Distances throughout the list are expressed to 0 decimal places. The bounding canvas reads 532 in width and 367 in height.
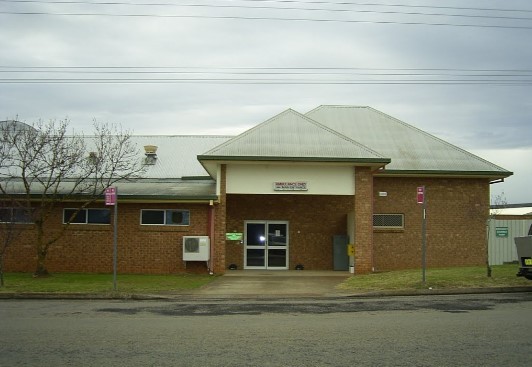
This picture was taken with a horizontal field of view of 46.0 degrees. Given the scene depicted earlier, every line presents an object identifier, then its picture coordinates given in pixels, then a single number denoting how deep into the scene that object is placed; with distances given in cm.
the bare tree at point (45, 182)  2148
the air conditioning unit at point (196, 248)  2283
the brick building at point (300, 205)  2309
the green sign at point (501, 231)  2418
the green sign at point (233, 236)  2559
